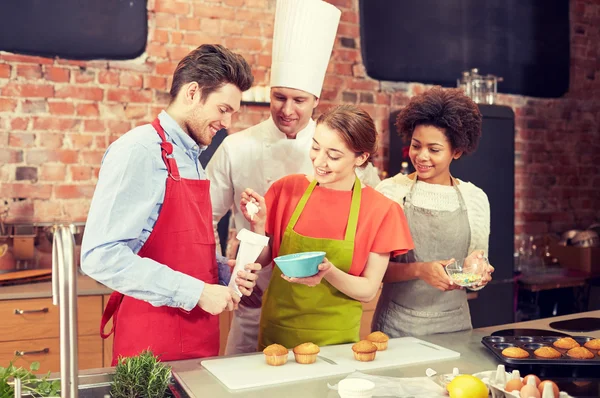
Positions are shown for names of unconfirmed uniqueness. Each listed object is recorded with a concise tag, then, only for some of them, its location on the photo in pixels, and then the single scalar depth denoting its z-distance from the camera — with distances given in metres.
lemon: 1.27
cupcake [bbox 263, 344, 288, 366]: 1.53
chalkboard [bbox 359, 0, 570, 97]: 4.26
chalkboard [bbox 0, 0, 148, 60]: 3.34
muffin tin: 1.51
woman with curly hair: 2.13
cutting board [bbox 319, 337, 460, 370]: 1.57
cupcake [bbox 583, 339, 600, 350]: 1.60
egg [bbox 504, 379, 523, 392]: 1.28
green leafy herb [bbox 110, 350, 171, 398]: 1.28
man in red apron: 1.58
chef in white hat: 2.36
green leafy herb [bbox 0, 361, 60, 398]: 1.22
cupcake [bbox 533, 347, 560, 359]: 1.53
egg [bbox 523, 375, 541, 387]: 1.27
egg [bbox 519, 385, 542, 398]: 1.22
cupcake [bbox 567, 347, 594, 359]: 1.54
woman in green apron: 1.89
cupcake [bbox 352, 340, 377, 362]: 1.57
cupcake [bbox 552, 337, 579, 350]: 1.61
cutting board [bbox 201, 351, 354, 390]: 1.42
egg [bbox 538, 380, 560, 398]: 1.23
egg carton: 1.26
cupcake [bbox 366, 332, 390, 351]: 1.68
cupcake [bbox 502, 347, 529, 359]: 1.55
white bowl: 1.23
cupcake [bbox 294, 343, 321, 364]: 1.55
